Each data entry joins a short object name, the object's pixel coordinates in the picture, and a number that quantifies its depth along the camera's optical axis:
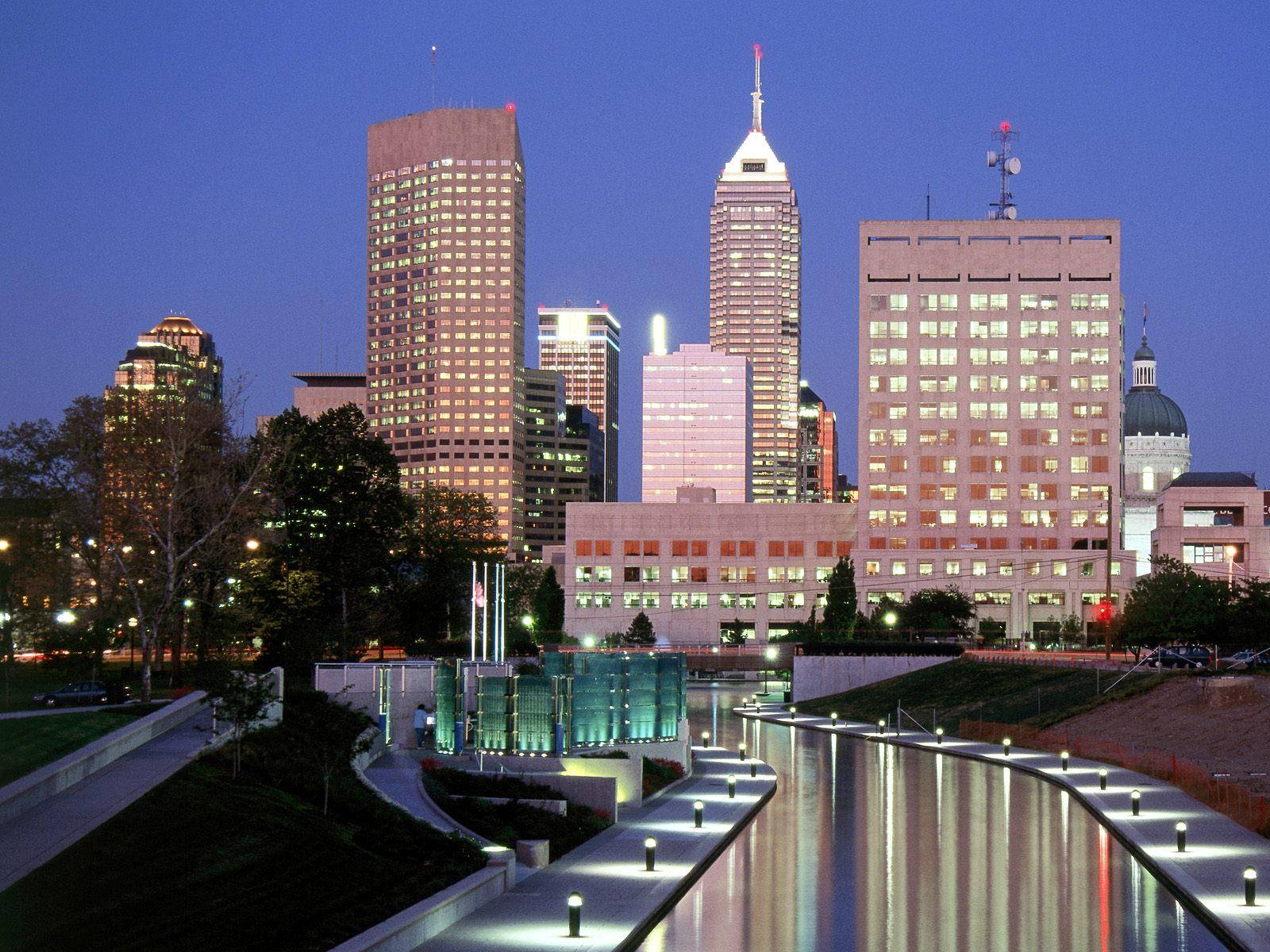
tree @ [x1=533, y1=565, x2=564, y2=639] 155.12
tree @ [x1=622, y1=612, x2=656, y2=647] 154.12
